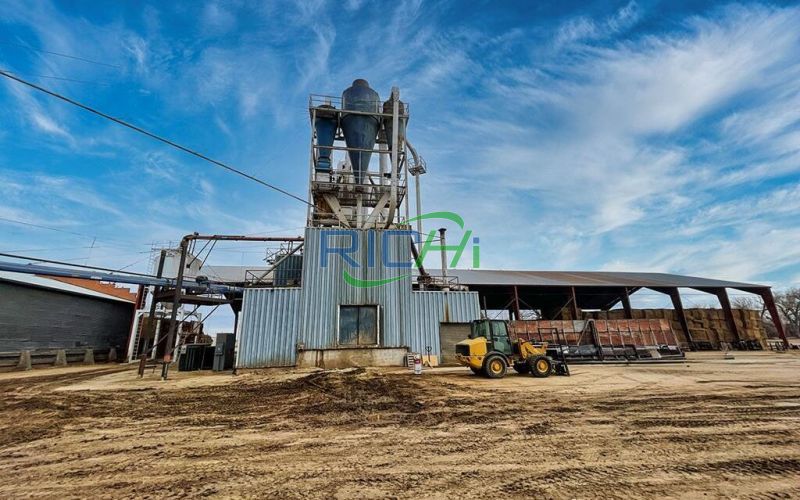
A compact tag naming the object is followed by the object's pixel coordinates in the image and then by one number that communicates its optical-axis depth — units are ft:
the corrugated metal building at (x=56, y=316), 60.59
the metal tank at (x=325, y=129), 70.90
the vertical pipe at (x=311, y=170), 62.23
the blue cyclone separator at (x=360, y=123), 71.61
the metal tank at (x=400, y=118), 72.69
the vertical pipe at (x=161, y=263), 73.21
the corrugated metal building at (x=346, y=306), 52.70
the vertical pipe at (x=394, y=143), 65.31
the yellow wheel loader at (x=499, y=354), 40.14
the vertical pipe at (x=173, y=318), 42.14
